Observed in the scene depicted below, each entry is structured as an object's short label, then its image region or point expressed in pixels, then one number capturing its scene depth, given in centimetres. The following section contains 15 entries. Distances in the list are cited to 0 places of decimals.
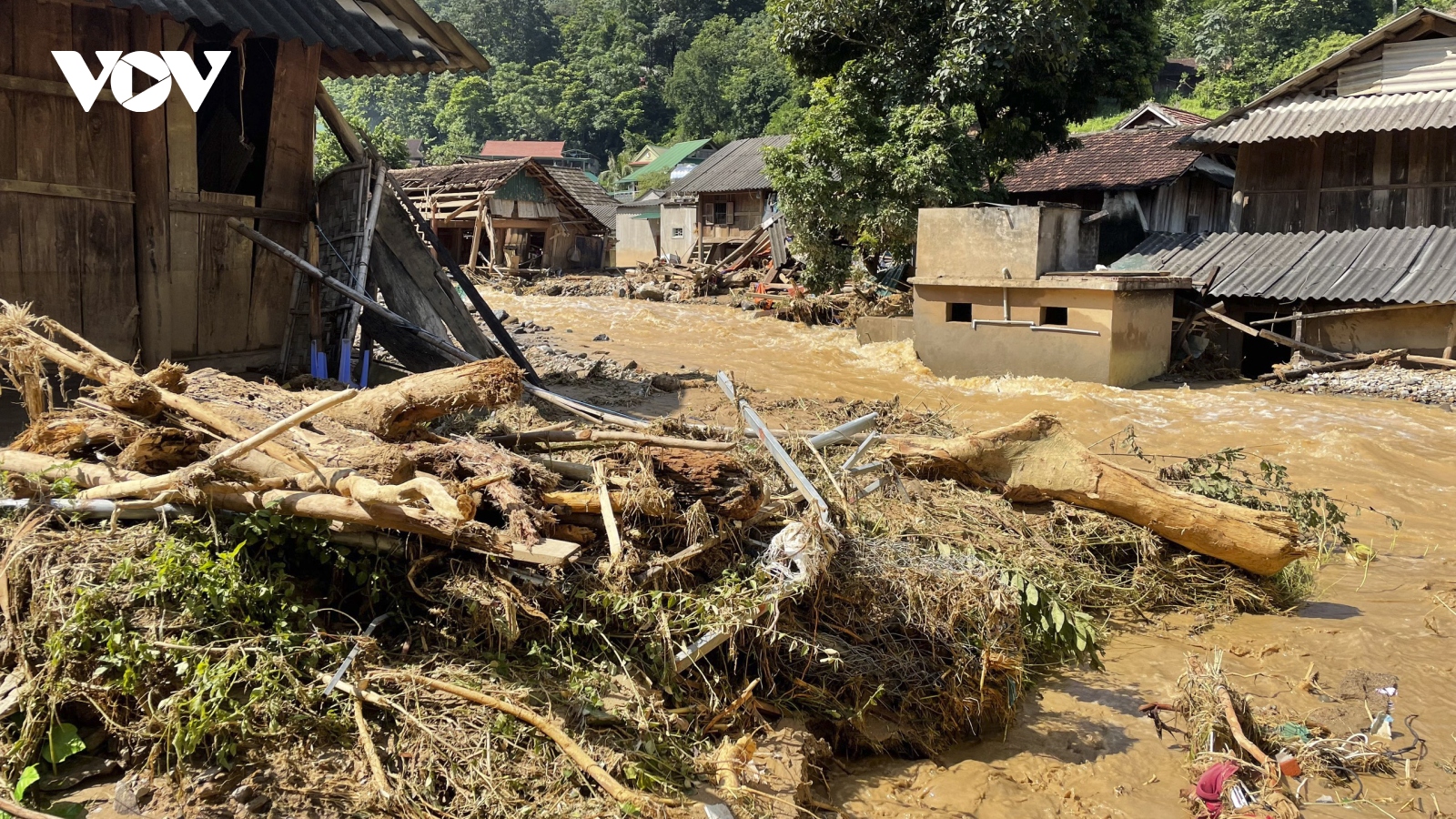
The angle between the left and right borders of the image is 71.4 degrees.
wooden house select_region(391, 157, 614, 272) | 3066
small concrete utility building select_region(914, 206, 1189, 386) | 1393
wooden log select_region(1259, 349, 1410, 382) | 1419
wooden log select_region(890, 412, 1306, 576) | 614
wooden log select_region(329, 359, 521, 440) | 473
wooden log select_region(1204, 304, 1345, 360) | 1492
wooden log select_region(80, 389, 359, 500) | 375
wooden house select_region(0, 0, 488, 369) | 650
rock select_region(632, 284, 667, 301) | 2698
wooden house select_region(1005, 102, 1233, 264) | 2055
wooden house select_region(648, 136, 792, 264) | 3186
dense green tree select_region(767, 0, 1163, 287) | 1614
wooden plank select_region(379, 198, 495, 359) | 906
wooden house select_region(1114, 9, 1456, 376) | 1450
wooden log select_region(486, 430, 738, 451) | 477
